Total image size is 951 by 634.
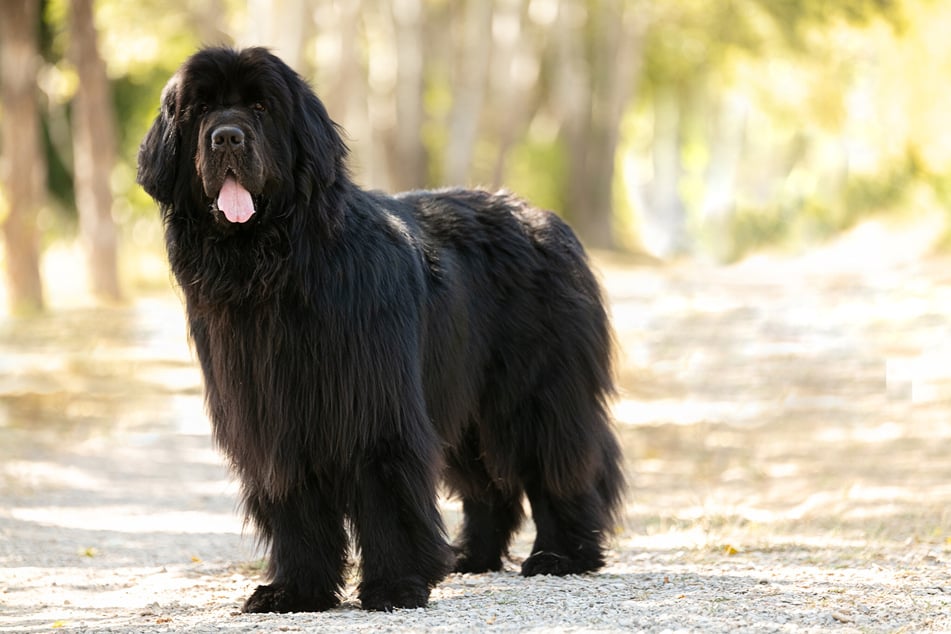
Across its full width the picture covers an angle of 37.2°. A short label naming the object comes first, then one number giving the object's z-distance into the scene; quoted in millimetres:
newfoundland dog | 5695
